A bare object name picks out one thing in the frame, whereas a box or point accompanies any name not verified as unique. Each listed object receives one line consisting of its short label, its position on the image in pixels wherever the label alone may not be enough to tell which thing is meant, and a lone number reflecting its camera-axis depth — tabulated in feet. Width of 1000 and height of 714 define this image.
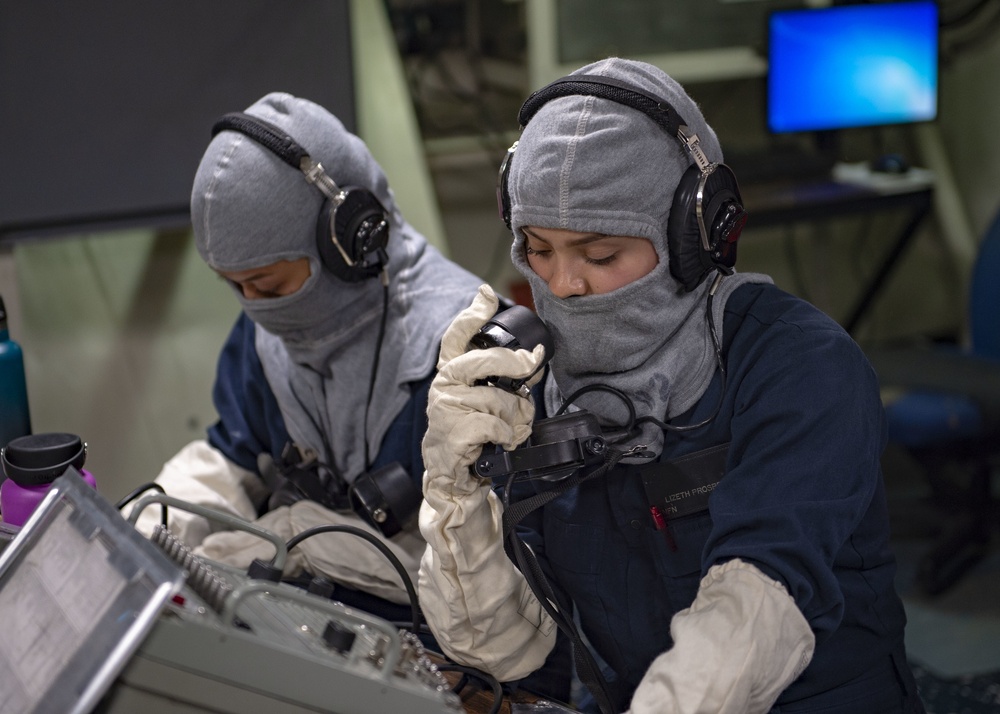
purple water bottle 7.89
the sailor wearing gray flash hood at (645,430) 7.56
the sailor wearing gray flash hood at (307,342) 8.51
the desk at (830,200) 13.62
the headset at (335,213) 8.54
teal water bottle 8.35
